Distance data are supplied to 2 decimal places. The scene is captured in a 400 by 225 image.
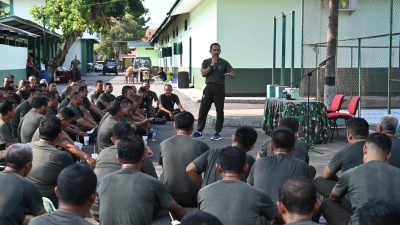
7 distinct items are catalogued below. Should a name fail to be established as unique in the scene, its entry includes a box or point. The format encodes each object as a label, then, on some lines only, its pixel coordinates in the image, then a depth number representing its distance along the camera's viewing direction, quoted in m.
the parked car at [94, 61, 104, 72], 68.06
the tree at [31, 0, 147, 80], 32.97
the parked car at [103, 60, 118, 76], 56.72
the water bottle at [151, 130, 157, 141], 12.49
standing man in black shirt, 12.18
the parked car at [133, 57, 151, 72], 46.80
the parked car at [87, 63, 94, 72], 61.56
